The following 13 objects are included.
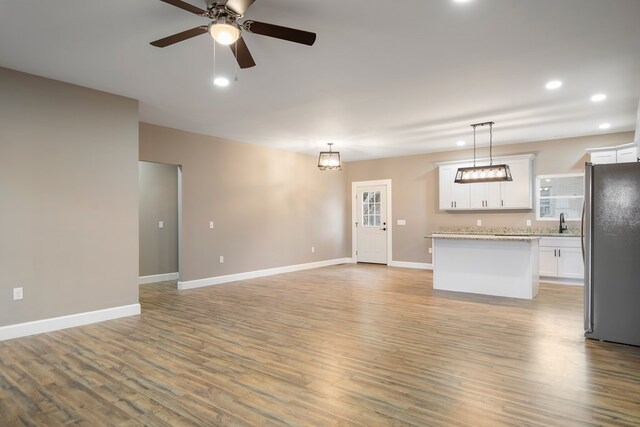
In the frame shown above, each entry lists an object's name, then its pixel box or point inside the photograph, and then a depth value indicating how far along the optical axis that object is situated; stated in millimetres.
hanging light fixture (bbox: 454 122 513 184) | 6028
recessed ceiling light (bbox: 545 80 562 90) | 4203
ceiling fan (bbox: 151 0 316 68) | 2342
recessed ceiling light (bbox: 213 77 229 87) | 4129
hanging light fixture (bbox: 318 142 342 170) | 7117
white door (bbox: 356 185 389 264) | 9461
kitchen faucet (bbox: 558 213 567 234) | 6887
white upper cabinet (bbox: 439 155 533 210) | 7266
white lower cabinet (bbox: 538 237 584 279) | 6523
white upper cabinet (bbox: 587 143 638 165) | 5707
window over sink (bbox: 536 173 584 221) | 6914
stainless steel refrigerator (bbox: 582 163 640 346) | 3559
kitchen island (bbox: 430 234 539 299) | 5434
